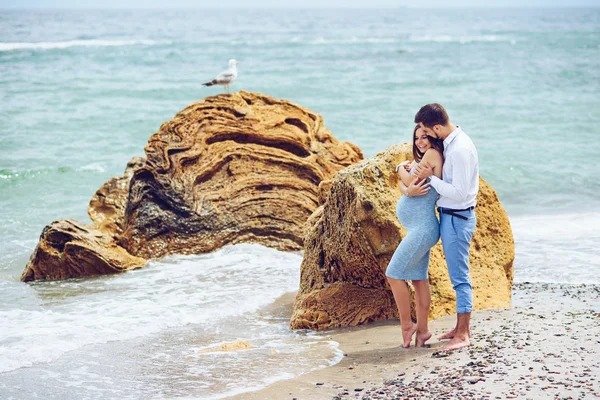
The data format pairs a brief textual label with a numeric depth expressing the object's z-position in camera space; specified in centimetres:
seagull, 1338
